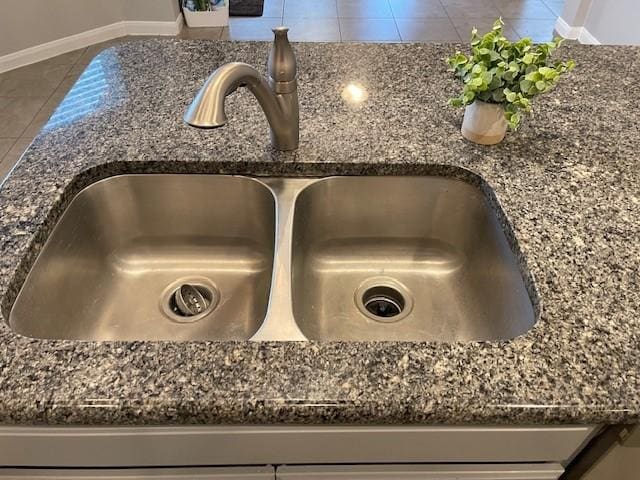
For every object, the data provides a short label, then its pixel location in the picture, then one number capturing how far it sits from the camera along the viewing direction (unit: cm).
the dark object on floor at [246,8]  392
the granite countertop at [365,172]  63
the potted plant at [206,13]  365
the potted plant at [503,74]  90
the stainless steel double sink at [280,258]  96
